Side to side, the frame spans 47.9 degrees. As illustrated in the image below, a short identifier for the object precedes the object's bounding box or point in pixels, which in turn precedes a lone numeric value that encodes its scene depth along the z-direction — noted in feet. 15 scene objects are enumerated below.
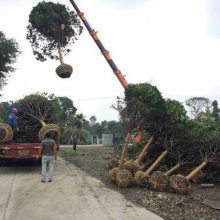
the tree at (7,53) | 83.07
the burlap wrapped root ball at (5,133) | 32.13
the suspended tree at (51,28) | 47.28
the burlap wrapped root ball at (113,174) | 26.95
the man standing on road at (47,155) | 27.41
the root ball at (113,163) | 31.28
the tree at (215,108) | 133.80
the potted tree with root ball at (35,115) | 35.21
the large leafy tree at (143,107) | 28.71
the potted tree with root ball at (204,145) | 28.11
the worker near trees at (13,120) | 33.72
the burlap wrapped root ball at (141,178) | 25.92
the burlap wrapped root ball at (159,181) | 25.34
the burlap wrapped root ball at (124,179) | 25.81
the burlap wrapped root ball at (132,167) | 27.20
